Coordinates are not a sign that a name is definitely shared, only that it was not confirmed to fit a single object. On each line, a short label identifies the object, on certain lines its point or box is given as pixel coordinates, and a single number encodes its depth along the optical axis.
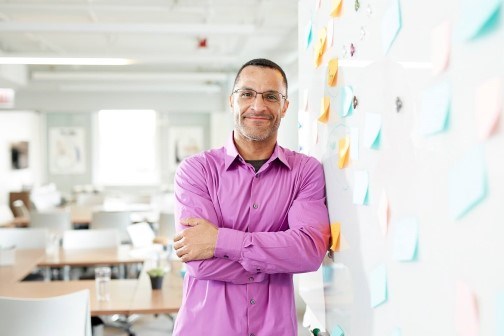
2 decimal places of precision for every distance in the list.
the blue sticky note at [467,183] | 0.79
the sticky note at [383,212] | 1.22
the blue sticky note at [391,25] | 1.10
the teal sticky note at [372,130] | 1.26
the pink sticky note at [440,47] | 0.88
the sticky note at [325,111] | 1.78
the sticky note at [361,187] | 1.38
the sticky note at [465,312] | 0.82
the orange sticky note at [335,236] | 1.69
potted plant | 3.30
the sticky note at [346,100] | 1.50
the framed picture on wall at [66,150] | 12.38
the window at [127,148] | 12.64
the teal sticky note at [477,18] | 0.73
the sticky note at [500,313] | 0.75
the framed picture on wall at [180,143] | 12.73
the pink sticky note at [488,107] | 0.74
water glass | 3.18
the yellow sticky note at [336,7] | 1.60
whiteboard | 0.78
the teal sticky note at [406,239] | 1.04
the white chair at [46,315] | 2.63
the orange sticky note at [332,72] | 1.66
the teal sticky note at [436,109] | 0.89
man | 1.73
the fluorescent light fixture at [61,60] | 6.20
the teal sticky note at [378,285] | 1.24
